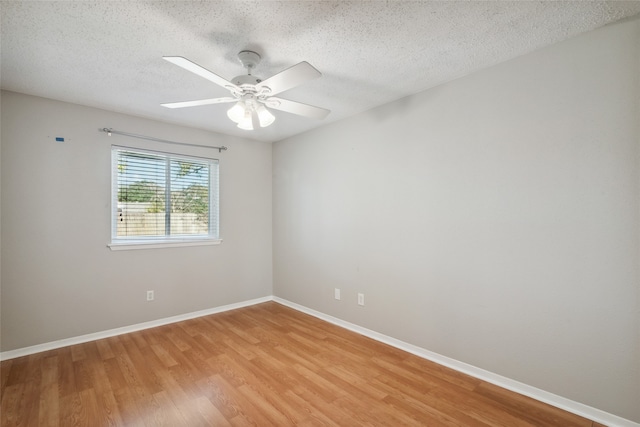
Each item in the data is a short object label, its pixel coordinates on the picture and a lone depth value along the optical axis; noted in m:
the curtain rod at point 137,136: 3.08
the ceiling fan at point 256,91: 1.63
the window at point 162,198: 3.23
